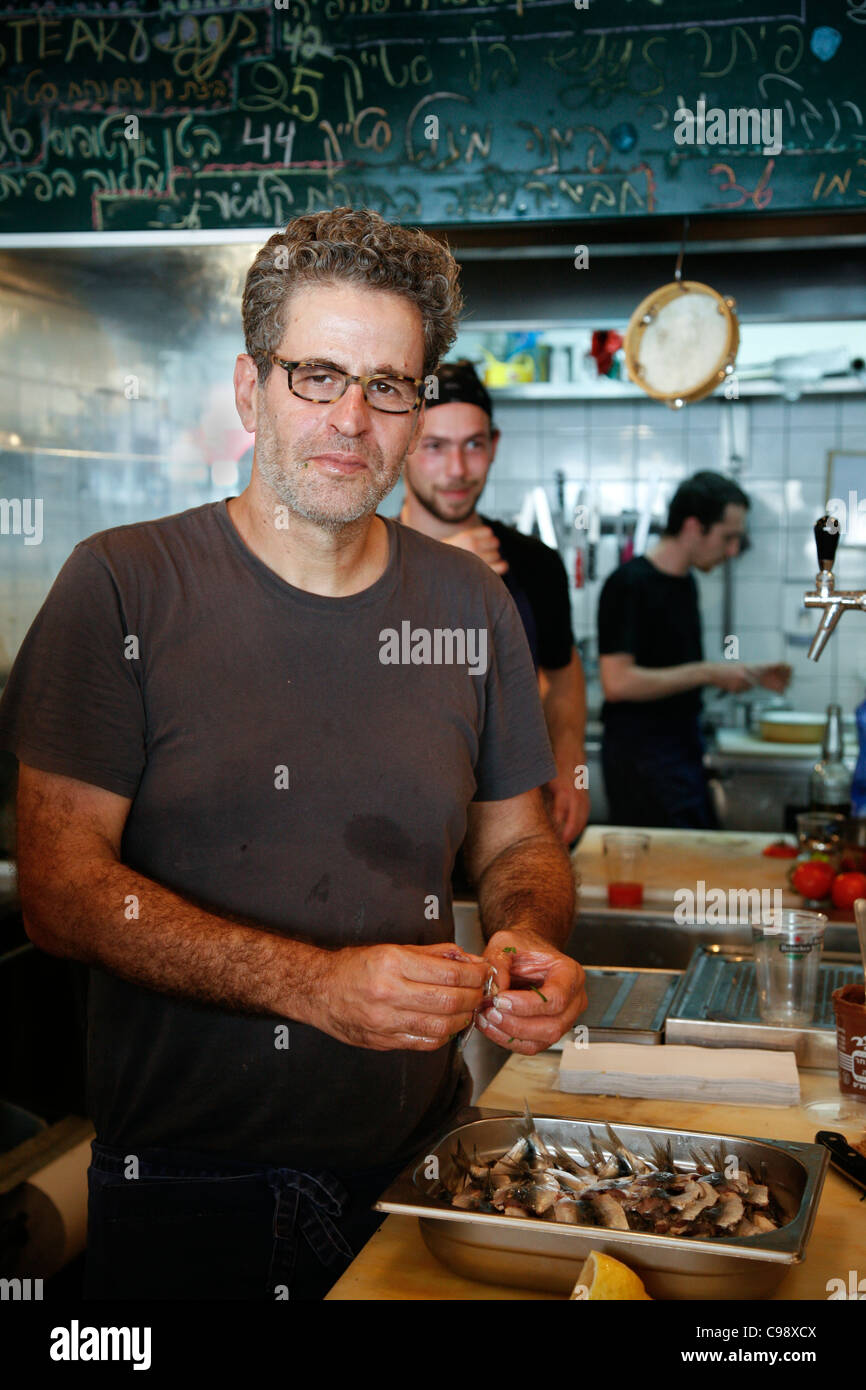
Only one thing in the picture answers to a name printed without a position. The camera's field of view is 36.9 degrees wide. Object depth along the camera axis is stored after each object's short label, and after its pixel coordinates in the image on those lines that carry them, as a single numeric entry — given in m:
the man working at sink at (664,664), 4.53
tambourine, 3.27
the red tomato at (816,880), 2.79
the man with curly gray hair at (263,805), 1.54
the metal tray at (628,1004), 1.94
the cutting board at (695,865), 3.01
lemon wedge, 1.07
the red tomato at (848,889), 2.72
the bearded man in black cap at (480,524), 2.99
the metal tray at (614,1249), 1.13
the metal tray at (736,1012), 1.92
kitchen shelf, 5.58
